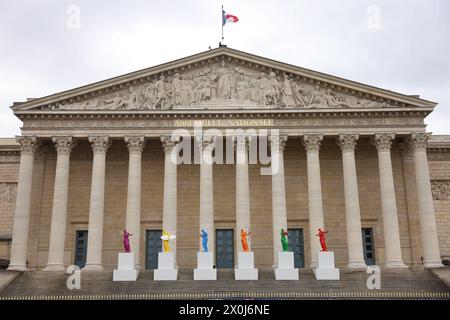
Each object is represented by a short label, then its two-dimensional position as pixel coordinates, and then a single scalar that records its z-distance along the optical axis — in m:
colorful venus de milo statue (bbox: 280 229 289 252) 30.14
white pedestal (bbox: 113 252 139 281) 29.48
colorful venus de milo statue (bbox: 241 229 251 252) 30.41
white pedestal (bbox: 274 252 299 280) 29.33
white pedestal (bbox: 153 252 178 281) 29.41
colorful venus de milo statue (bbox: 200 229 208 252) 30.42
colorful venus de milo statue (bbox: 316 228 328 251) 30.36
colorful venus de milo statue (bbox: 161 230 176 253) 30.22
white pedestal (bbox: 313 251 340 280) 29.42
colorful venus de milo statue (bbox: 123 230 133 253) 30.08
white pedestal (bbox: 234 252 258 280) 29.36
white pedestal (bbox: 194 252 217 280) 29.20
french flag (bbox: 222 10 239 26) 35.59
